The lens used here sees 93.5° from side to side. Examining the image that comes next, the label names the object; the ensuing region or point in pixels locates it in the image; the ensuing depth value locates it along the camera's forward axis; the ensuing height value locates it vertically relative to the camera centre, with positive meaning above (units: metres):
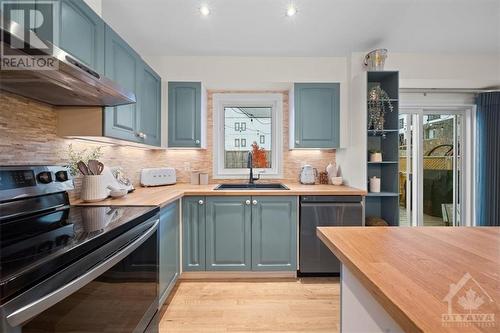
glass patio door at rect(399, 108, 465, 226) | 3.10 +0.00
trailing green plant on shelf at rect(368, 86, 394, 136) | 2.44 +0.63
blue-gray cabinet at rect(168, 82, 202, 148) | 2.69 +0.53
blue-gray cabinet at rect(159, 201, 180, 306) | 1.85 -0.70
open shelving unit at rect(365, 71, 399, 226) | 2.45 +0.09
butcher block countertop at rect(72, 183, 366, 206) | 1.77 -0.24
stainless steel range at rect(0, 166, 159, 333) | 0.67 -0.34
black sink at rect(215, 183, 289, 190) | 2.77 -0.24
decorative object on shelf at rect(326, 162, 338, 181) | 2.87 -0.05
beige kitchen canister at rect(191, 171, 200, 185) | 2.85 -0.14
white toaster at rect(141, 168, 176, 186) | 2.54 -0.12
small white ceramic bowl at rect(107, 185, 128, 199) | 1.83 -0.20
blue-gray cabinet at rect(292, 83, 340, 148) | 2.71 +0.54
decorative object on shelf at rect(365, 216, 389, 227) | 2.47 -0.58
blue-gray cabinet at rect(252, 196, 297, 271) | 2.37 -0.65
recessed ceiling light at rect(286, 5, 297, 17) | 1.91 +1.28
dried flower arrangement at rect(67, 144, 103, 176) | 1.71 +0.08
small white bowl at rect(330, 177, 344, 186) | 2.78 -0.16
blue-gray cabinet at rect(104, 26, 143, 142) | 1.64 +0.68
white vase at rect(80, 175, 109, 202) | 1.66 -0.16
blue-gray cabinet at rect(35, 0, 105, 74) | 1.18 +0.77
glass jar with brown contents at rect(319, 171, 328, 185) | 2.92 -0.14
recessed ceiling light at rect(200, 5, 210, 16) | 1.92 +1.30
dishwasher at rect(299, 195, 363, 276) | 2.37 -0.51
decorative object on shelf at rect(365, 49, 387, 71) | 2.44 +1.14
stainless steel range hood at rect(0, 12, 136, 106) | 0.81 +0.42
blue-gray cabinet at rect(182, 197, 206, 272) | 2.35 -0.67
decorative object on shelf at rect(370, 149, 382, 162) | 2.49 +0.11
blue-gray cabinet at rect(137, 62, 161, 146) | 2.19 +0.61
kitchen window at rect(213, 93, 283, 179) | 3.03 +0.43
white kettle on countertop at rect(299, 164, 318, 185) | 2.85 -0.11
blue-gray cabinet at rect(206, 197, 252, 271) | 2.36 -0.68
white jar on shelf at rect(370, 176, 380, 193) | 2.50 -0.19
